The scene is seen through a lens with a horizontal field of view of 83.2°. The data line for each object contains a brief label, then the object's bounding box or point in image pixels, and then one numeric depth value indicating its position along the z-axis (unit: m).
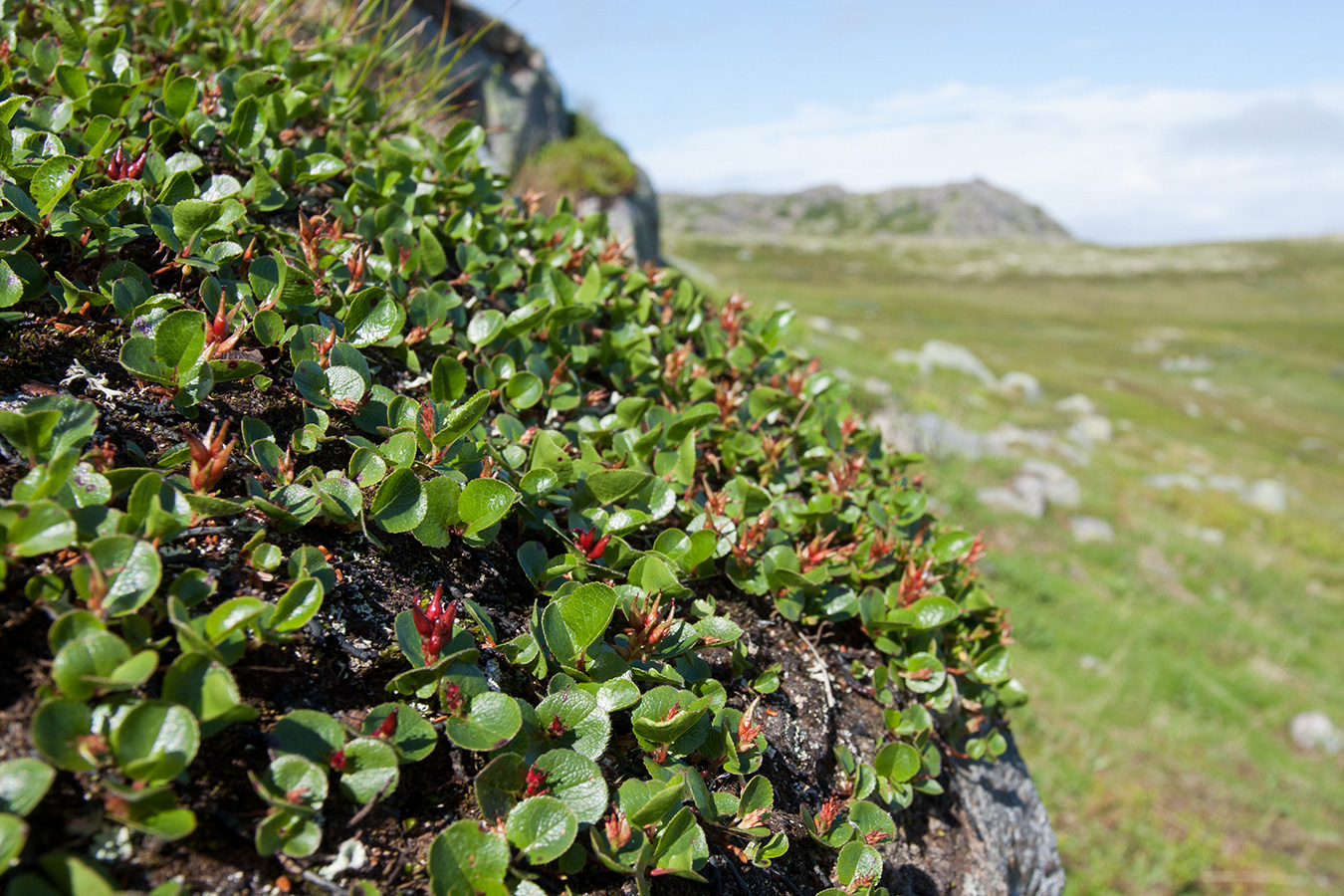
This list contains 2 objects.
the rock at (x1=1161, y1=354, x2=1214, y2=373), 55.94
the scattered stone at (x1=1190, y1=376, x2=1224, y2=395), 49.00
